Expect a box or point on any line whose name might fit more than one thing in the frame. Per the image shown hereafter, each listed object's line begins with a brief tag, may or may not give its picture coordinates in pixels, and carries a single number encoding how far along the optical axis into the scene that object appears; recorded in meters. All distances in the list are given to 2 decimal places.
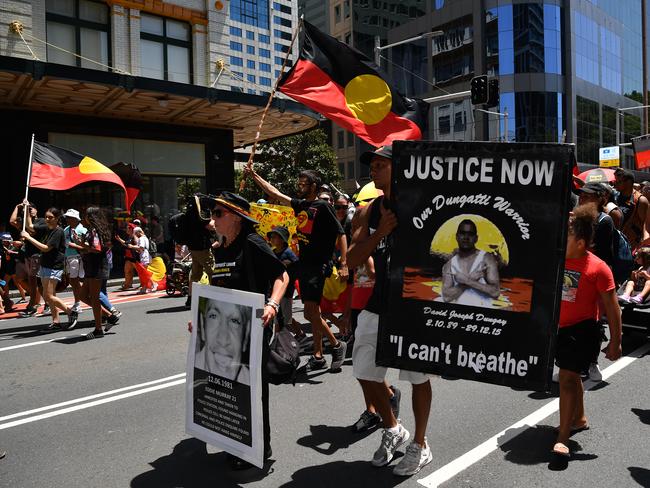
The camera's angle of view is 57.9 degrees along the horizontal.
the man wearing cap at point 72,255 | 9.02
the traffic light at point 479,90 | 19.38
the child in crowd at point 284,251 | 6.61
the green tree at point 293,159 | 40.09
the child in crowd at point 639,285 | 6.25
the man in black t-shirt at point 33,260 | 9.85
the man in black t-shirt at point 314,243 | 5.87
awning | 15.38
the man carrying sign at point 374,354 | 3.57
